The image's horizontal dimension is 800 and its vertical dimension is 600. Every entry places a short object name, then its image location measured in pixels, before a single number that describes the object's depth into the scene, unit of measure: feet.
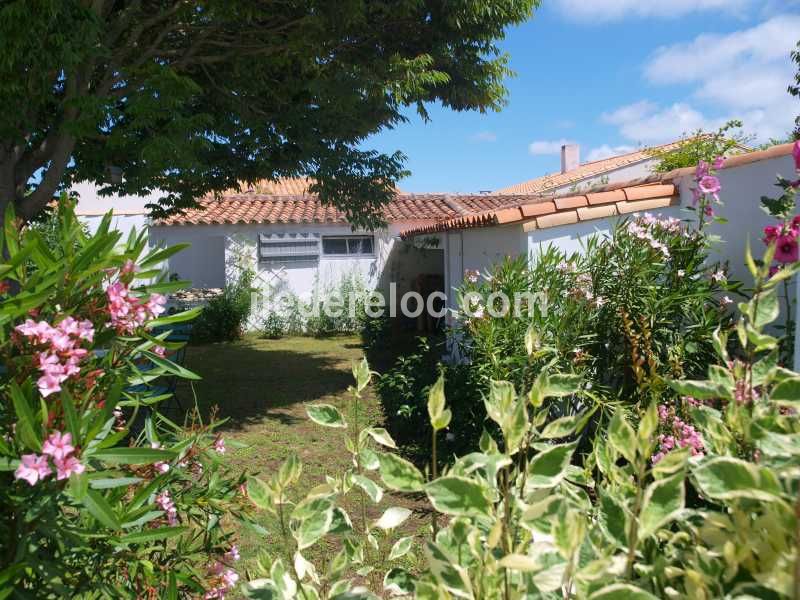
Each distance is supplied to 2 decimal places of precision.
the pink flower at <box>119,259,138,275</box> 5.94
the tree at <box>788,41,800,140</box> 34.33
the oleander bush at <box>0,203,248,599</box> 4.64
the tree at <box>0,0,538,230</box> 18.47
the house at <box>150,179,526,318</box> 51.21
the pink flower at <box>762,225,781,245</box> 9.43
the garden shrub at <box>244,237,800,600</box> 2.84
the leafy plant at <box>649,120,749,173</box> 32.53
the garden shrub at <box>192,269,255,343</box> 47.14
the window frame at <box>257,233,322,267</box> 51.37
